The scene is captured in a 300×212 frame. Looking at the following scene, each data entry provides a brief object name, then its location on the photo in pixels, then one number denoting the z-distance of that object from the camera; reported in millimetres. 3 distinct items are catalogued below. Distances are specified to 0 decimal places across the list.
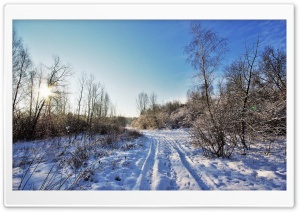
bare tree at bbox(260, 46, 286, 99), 3527
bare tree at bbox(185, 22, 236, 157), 4305
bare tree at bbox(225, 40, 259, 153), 4277
